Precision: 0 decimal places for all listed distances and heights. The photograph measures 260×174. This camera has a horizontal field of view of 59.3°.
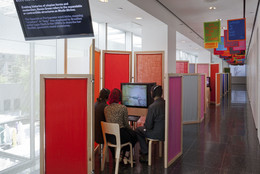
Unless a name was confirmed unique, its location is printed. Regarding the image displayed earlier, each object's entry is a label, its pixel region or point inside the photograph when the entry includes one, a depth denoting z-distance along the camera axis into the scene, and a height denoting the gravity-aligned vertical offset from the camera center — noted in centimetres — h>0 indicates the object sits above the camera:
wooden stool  361 -122
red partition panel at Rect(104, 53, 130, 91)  504 +28
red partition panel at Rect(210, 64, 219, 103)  1112 +27
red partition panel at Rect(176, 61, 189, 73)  976 +65
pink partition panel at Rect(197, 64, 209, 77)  1167 +74
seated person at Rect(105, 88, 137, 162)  340 -51
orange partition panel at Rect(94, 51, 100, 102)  462 +19
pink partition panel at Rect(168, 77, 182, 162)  364 -60
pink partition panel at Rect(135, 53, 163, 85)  534 +34
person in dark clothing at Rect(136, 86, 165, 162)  351 -55
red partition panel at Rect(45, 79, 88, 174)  274 -54
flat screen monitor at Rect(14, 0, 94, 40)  246 +70
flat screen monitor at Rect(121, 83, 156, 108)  423 -23
